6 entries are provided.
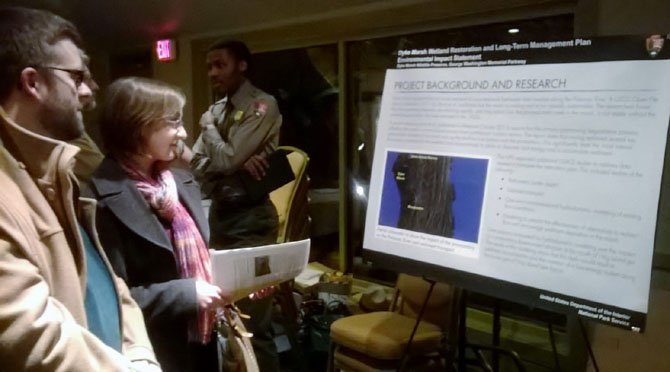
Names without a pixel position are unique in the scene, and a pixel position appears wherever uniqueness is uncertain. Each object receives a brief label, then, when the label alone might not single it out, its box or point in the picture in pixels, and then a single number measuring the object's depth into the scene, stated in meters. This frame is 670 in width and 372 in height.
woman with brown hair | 1.44
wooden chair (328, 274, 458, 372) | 2.14
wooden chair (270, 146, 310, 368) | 2.97
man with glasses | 0.84
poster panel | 1.27
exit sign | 4.37
